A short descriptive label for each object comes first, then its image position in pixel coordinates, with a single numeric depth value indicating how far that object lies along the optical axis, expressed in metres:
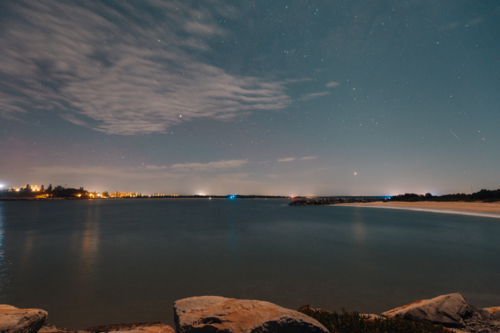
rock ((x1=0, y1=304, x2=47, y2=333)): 4.62
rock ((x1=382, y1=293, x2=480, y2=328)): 6.06
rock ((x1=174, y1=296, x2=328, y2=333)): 4.41
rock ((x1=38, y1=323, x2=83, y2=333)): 5.88
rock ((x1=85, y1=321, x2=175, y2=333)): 5.89
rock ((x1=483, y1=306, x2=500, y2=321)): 6.39
